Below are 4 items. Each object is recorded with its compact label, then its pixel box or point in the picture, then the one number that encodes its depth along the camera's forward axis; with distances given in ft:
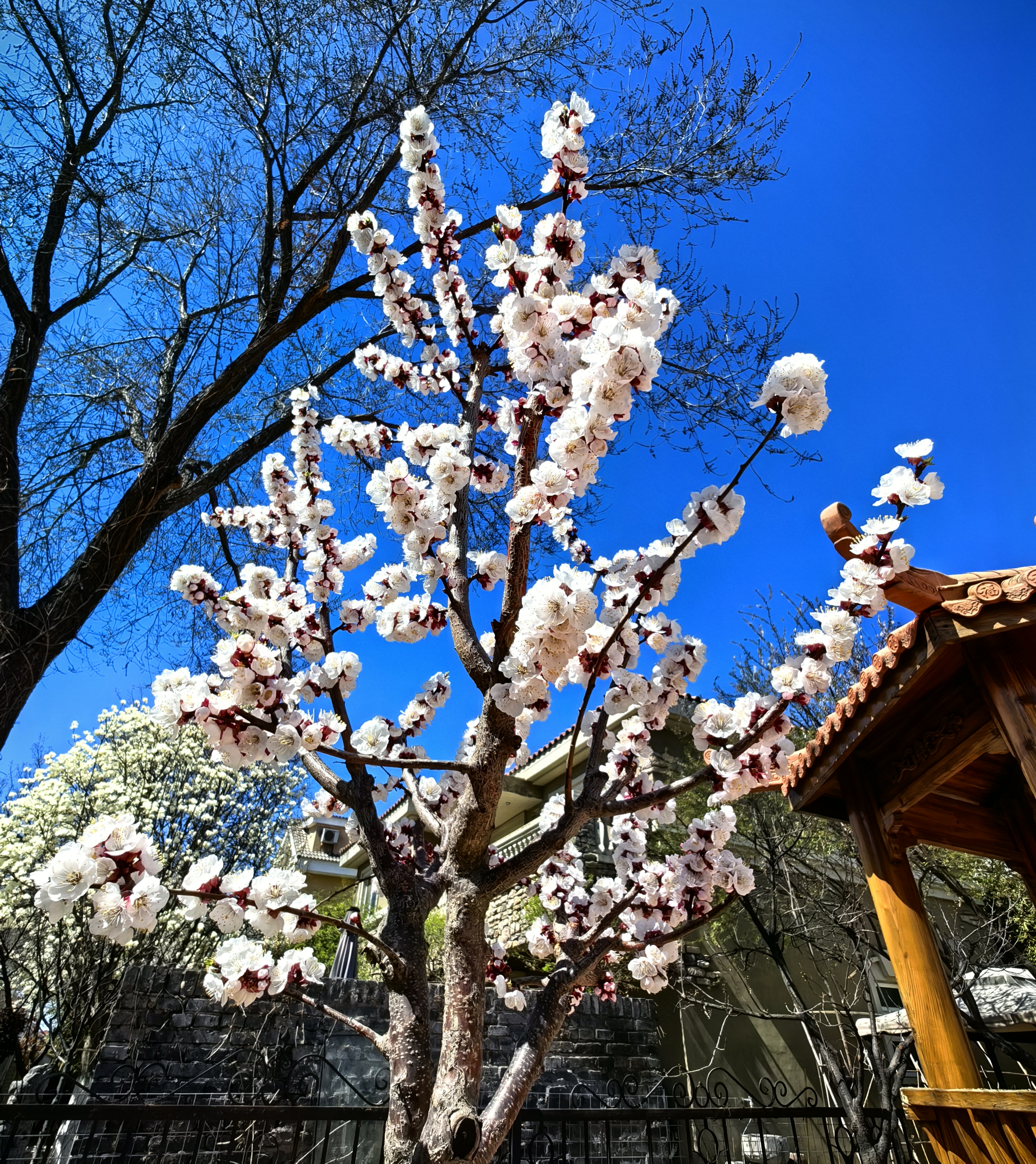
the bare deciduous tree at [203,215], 14.05
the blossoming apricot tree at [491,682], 7.39
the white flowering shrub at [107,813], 23.97
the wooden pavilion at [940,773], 8.58
